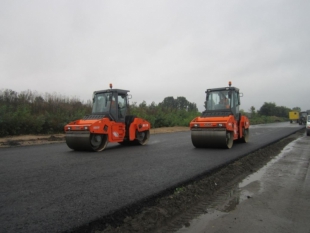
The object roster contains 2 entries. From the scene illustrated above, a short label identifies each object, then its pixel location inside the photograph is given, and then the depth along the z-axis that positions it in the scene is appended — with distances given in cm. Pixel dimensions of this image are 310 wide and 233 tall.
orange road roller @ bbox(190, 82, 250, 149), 868
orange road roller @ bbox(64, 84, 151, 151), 831
